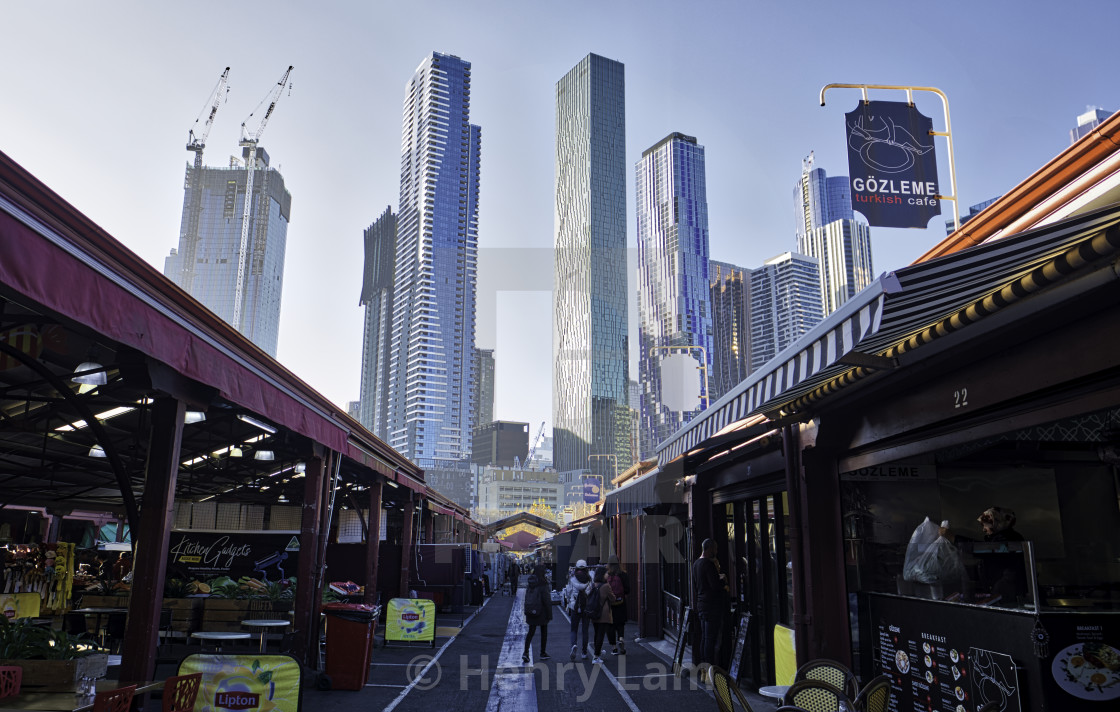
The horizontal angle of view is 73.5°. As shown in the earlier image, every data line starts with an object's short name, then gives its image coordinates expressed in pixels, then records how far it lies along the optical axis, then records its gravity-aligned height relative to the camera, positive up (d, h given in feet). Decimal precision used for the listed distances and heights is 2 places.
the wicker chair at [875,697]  16.11 -3.63
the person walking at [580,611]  46.29 -5.30
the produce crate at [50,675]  18.25 -3.63
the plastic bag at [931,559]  21.91 -0.99
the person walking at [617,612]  49.11 -5.72
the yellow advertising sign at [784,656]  28.86 -5.11
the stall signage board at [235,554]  47.60 -1.93
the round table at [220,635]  32.30 -4.80
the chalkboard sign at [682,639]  38.75 -5.82
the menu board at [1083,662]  15.76 -2.81
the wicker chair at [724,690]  16.11 -3.51
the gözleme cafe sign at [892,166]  32.68 +15.65
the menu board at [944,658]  17.28 -3.39
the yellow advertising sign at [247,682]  21.98 -4.56
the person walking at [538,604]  45.19 -4.76
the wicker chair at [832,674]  18.93 -3.82
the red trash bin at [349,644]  34.37 -5.43
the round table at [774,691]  20.41 -4.56
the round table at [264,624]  35.42 -4.68
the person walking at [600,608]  45.32 -4.95
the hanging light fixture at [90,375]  25.04 +4.97
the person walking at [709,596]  34.42 -3.19
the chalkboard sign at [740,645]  31.42 -5.00
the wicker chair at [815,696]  17.21 -3.92
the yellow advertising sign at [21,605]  44.19 -4.92
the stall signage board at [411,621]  49.42 -6.26
